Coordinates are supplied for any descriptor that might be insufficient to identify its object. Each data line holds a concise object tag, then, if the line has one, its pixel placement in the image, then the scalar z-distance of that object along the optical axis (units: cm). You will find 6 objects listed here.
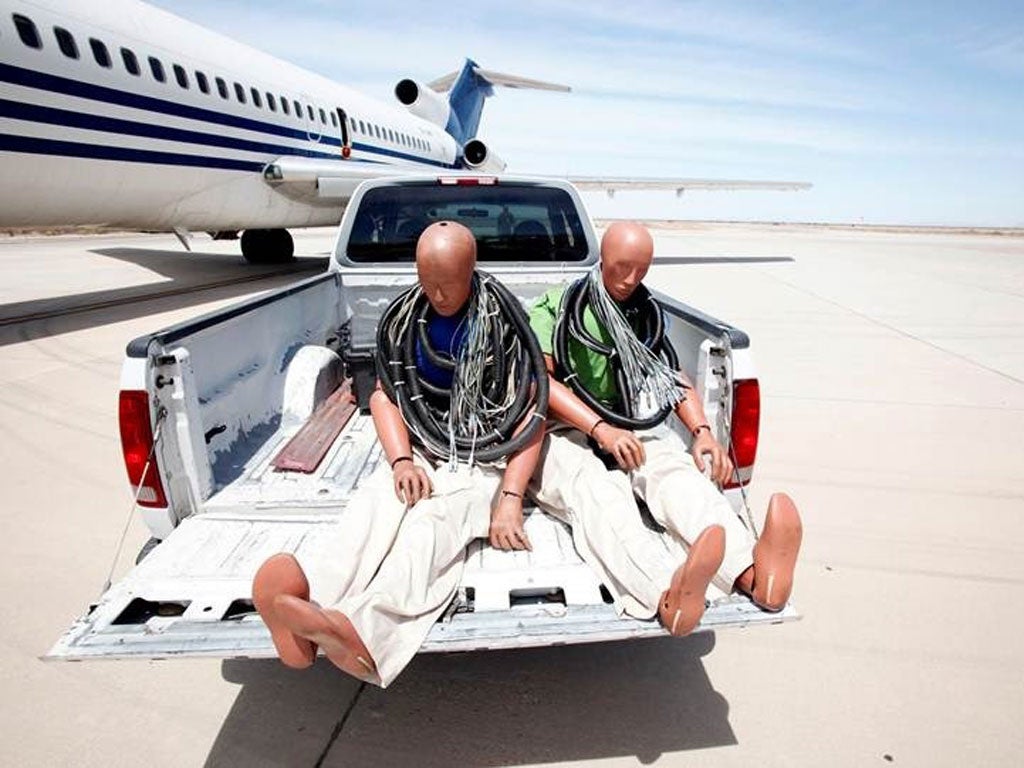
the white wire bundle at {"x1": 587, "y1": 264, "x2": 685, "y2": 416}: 258
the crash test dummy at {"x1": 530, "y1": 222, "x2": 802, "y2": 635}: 186
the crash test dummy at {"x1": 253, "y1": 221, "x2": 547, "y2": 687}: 173
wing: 1950
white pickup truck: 180
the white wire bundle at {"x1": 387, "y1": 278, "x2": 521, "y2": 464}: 246
